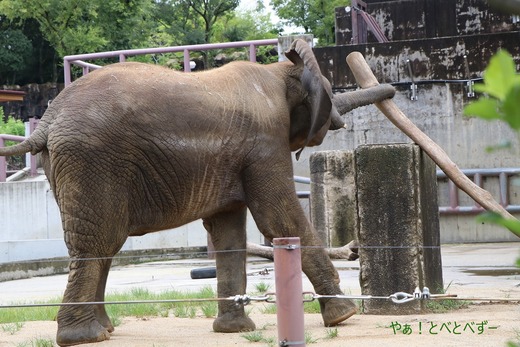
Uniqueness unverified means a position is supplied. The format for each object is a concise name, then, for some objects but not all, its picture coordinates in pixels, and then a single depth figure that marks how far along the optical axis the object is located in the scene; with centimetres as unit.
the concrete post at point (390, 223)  1237
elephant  1033
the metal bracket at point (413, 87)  3201
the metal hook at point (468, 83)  3140
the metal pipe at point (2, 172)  3574
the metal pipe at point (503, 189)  3030
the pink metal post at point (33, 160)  3801
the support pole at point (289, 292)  685
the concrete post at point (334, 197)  2231
